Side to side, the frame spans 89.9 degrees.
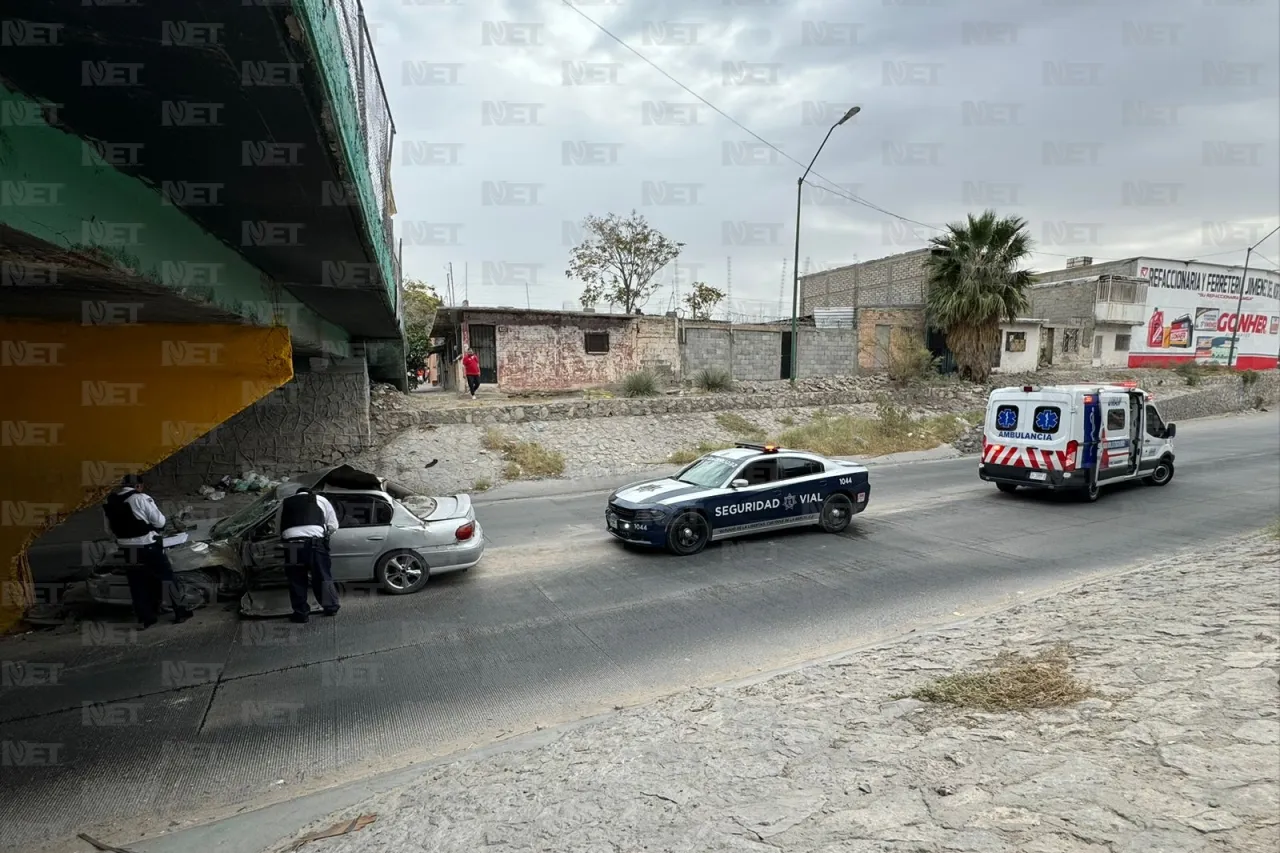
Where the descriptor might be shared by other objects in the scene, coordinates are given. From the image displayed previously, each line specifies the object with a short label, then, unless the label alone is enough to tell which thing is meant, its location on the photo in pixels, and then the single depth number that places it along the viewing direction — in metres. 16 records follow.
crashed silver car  7.16
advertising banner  42.88
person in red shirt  21.31
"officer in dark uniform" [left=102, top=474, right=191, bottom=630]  6.57
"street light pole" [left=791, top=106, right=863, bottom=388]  21.95
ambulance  12.21
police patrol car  9.06
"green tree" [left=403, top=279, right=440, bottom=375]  37.12
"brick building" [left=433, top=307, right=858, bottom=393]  22.92
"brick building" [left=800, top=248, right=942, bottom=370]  30.11
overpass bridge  2.70
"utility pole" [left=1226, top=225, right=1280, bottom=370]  38.00
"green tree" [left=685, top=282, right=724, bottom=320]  43.06
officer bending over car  6.77
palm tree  25.86
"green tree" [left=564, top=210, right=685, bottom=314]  37.97
